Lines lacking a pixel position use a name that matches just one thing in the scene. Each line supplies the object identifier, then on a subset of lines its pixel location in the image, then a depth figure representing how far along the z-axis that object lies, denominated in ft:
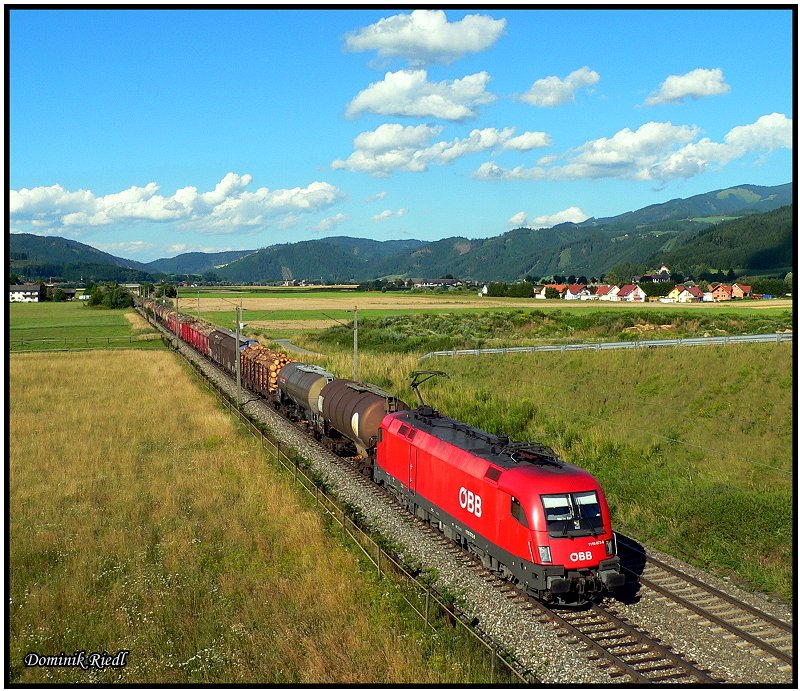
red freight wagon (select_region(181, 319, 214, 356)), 261.28
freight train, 56.70
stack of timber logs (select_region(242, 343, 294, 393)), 156.97
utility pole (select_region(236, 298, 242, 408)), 160.25
